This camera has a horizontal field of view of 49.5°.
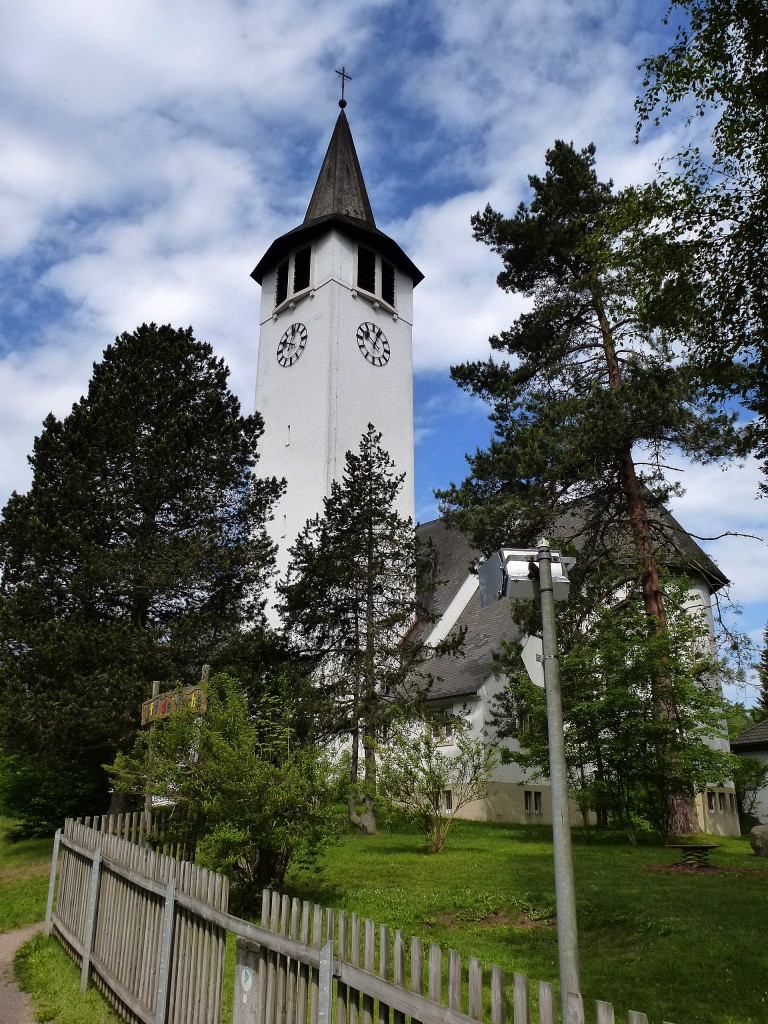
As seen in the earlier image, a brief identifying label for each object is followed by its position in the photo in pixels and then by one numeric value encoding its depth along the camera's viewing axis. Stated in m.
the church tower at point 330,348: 35.34
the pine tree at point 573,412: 18.69
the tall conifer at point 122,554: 18.55
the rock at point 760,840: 15.95
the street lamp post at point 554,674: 4.55
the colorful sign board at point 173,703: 10.35
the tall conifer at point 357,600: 22.94
